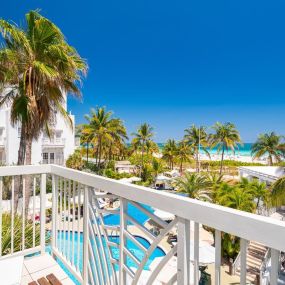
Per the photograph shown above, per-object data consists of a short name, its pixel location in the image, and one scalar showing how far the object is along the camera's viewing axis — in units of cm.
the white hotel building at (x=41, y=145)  2436
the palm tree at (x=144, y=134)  3753
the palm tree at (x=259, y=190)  1664
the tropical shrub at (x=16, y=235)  322
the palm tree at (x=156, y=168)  3089
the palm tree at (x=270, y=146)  3684
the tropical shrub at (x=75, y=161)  2739
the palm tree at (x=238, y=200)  1305
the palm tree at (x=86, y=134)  2938
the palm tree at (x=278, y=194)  1154
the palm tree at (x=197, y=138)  3966
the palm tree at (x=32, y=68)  1088
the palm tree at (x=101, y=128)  2952
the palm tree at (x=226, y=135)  3703
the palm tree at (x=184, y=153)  4012
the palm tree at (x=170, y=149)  4025
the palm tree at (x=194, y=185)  1798
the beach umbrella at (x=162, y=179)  2640
